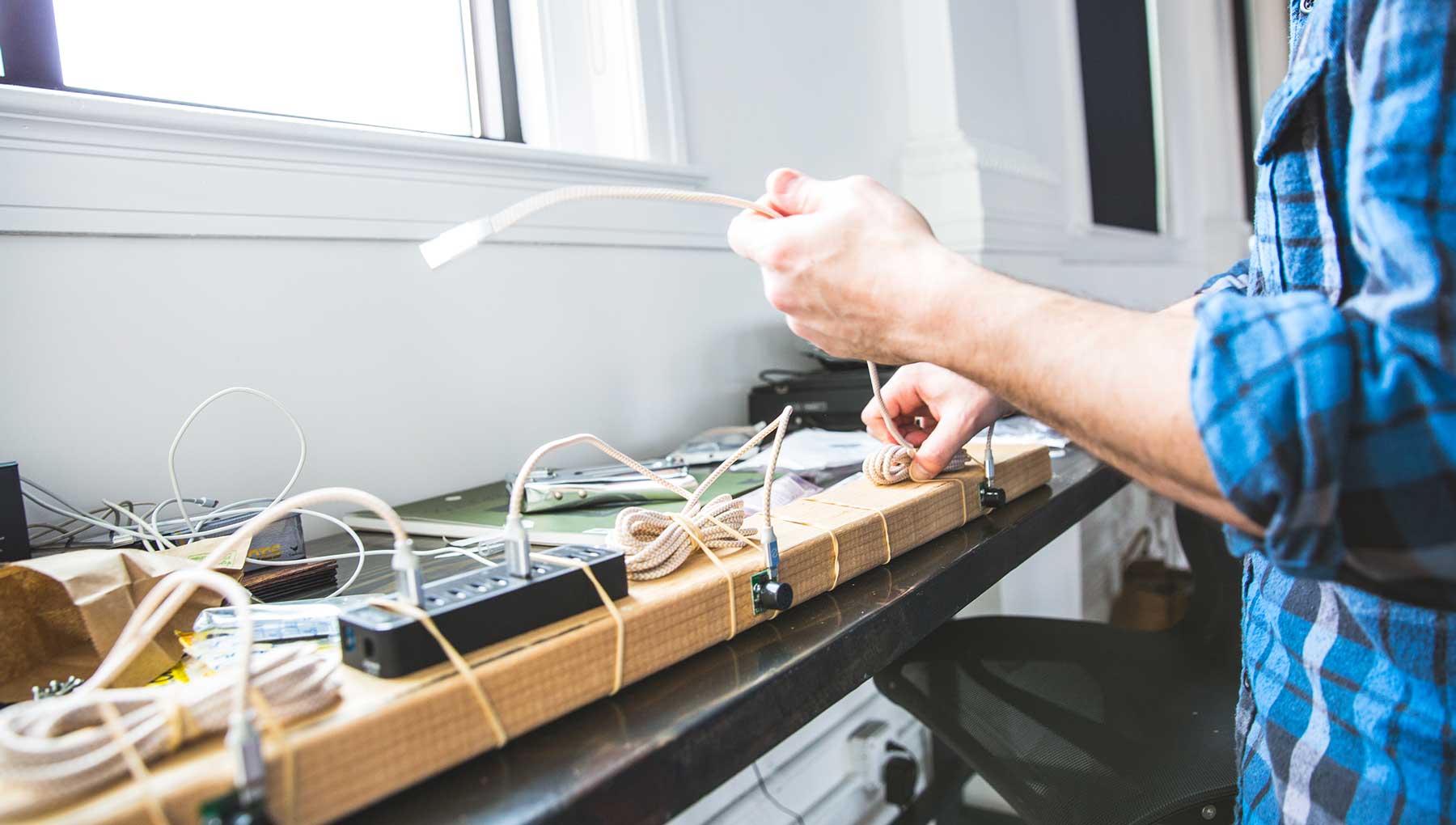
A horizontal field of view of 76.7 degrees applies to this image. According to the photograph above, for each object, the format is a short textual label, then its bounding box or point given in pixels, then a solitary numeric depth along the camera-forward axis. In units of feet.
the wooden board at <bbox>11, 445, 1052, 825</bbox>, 1.08
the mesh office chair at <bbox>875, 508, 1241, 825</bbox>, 2.62
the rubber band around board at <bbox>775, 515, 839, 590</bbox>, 1.97
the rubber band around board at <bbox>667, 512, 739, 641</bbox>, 1.71
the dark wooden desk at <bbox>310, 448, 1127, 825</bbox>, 1.21
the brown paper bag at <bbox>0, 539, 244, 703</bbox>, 1.71
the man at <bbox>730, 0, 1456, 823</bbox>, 1.20
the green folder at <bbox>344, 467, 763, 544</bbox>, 2.52
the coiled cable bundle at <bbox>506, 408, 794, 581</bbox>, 1.71
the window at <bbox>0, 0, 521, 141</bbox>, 3.10
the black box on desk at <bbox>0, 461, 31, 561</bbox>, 2.05
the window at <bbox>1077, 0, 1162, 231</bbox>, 8.89
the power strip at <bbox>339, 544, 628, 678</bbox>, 1.29
